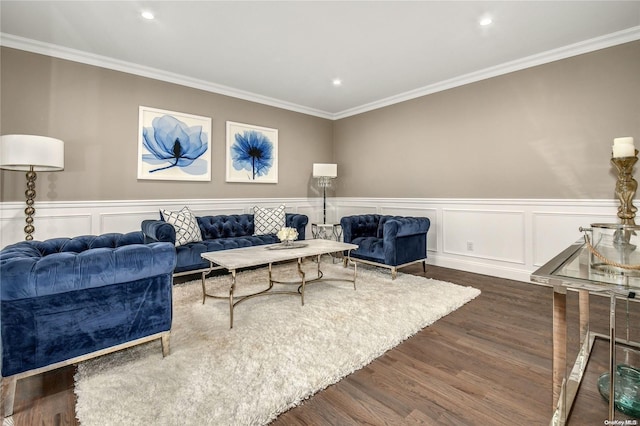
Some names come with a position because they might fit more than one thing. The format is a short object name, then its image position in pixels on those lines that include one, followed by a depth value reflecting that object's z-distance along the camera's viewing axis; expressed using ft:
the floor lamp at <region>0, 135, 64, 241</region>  8.96
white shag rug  4.88
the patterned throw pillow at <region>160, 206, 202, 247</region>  12.07
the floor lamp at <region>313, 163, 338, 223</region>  17.72
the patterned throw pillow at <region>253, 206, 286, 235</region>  14.88
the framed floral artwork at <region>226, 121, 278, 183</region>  15.76
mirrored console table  3.24
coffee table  8.26
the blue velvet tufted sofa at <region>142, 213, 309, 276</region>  11.05
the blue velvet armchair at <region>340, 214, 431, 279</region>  12.28
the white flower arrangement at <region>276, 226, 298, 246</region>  10.37
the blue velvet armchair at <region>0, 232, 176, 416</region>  4.91
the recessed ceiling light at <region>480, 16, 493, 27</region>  9.34
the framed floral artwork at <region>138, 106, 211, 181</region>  13.20
